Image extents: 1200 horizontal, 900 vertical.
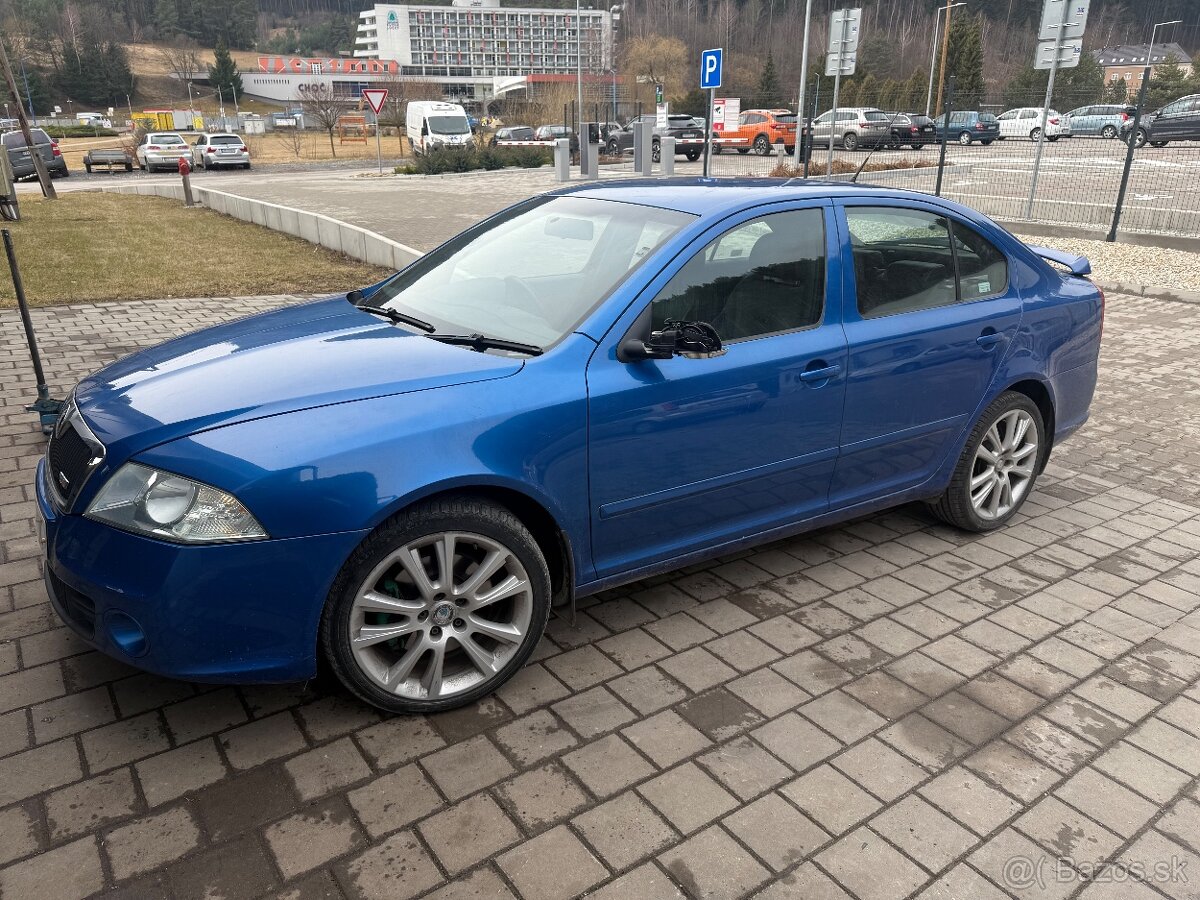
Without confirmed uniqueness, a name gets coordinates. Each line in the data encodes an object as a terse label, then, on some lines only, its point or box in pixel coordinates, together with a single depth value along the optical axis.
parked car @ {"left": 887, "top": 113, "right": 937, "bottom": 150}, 27.25
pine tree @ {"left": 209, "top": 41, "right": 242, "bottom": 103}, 108.56
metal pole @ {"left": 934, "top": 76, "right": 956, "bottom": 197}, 14.45
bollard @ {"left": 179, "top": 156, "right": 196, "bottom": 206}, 20.10
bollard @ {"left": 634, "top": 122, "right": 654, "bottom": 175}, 23.89
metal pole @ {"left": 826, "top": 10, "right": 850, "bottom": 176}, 19.50
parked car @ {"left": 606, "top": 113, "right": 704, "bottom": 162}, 34.07
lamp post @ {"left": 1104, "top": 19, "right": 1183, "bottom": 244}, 12.61
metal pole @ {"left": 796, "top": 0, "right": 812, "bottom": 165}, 22.62
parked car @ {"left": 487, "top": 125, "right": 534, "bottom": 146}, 43.91
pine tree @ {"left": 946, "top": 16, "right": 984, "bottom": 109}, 57.28
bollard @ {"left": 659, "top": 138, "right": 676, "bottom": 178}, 24.43
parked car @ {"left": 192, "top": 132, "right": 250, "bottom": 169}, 36.47
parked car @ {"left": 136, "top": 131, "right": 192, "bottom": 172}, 35.97
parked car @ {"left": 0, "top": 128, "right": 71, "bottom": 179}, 26.44
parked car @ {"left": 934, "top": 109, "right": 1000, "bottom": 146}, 22.14
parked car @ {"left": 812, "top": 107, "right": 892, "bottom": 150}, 29.55
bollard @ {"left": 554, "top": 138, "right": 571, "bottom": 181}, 25.11
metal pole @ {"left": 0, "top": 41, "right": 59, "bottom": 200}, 18.73
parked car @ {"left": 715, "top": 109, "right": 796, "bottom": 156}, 35.19
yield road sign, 30.10
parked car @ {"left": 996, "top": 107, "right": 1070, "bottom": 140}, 22.56
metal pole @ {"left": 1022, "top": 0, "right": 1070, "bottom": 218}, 14.49
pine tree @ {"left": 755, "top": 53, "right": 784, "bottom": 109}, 59.27
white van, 38.53
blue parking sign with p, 18.53
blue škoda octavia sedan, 2.54
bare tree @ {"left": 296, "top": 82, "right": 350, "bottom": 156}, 48.75
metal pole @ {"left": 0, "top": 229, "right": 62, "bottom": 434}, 4.99
